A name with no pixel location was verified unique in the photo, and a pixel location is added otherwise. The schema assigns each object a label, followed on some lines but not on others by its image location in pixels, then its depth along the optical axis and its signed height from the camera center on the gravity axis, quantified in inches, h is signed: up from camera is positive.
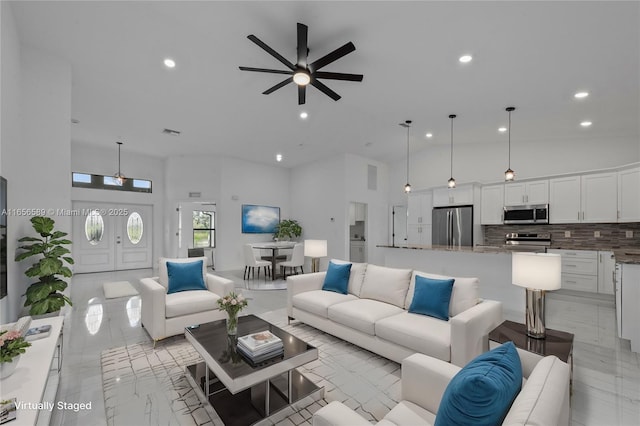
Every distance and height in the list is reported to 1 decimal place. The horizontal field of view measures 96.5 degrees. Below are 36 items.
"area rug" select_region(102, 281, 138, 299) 201.5 -56.5
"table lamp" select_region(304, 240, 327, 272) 170.6 -20.6
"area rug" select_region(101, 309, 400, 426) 78.5 -55.3
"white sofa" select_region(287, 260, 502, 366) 88.9 -39.2
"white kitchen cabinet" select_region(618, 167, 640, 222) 189.2 +12.9
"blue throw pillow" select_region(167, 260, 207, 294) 140.8 -31.2
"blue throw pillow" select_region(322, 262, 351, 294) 143.7 -32.6
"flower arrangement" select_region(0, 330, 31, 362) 59.0 -27.9
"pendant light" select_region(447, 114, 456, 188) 217.2 +24.1
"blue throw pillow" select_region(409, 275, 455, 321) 105.8 -31.6
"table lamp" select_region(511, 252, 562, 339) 84.4 -19.5
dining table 264.7 -31.7
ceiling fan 106.8 +59.8
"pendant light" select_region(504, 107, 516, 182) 186.4 +26.9
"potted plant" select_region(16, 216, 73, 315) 121.2 -24.4
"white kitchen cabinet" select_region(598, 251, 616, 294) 194.7 -40.0
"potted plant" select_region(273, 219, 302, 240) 343.9 -18.5
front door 291.3 -22.9
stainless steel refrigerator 259.0 -10.6
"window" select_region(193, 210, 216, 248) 324.2 -16.2
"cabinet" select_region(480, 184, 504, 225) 252.8 +8.7
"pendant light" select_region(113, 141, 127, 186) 283.2 +37.9
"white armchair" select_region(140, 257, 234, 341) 120.2 -40.5
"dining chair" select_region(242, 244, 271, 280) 260.2 -41.3
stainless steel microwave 229.5 +0.3
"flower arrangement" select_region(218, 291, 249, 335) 92.8 -29.9
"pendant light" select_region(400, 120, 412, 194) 225.8 +73.4
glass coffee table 73.4 -42.4
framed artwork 334.6 -5.0
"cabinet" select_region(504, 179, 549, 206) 230.7 +18.2
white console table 53.5 -34.8
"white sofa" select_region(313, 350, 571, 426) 34.3 -32.9
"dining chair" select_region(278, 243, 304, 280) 265.4 -39.8
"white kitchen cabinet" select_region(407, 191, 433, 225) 291.9 +6.9
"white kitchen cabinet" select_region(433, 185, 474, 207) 262.3 +17.9
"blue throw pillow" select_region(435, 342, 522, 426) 36.7 -24.2
